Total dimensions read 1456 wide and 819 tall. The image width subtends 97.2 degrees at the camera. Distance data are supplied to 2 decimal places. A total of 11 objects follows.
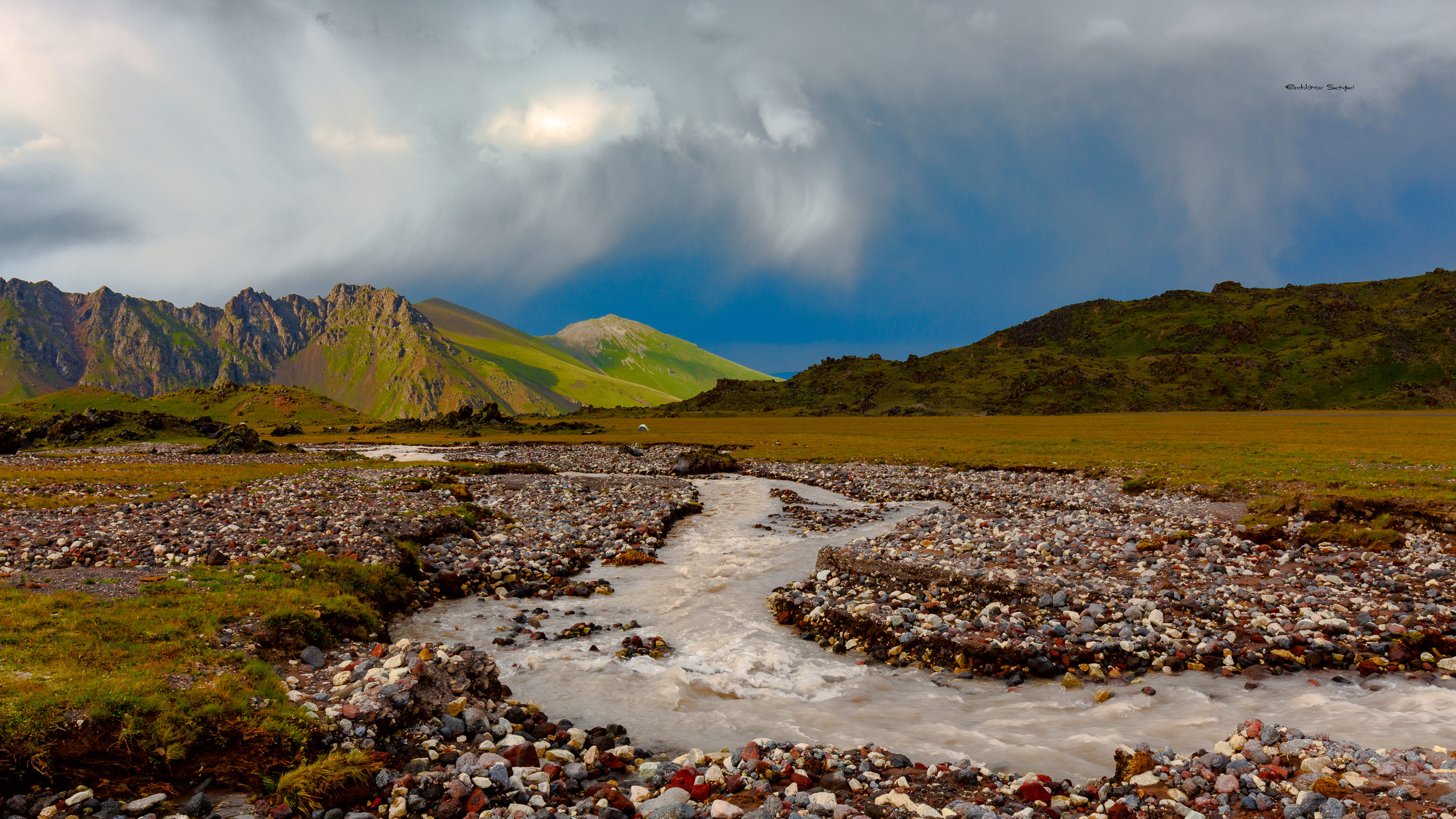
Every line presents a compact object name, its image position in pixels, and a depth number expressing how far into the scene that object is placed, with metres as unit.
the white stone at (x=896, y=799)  7.72
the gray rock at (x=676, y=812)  7.31
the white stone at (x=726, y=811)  7.32
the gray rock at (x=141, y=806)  7.04
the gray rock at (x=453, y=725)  9.34
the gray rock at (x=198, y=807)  7.21
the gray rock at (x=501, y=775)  7.97
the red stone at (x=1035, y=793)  7.86
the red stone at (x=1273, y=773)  7.71
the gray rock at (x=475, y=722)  9.45
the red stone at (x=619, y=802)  7.64
